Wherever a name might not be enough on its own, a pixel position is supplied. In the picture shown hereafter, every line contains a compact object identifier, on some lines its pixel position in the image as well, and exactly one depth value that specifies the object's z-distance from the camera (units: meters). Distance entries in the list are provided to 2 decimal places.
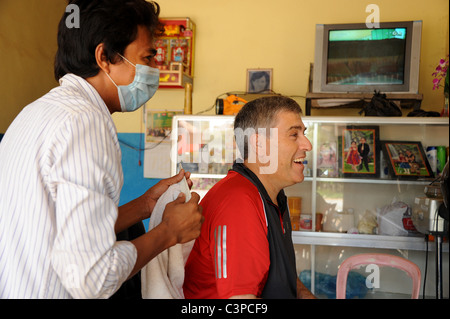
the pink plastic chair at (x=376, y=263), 2.09
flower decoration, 2.80
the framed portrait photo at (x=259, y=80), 3.58
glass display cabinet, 3.08
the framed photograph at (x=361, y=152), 3.18
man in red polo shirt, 1.31
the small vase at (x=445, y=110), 2.97
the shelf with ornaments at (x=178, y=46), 3.60
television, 3.06
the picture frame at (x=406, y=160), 3.08
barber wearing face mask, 0.87
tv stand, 3.04
